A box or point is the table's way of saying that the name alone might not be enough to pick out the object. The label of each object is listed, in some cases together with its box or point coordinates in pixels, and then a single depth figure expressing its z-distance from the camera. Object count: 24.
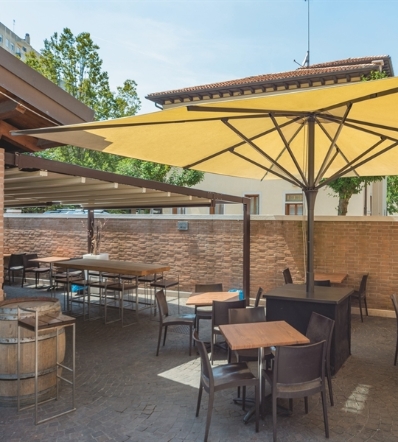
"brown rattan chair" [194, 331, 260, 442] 3.46
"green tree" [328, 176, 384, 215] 10.34
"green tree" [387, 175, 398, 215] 20.59
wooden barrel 4.08
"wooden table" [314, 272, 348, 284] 7.88
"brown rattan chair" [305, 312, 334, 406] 4.03
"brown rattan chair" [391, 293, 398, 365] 5.35
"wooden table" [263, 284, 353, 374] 5.09
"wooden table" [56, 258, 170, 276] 7.78
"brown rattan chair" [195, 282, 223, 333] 7.04
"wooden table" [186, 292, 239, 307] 5.96
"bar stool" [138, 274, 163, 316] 9.19
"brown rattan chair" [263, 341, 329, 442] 3.39
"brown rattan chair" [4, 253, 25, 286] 12.03
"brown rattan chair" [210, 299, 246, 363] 5.44
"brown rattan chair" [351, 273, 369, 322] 7.92
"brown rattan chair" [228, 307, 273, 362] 4.73
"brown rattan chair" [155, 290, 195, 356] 5.91
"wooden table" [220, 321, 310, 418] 3.59
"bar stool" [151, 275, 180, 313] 8.25
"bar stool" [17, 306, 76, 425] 3.81
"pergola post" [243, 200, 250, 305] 9.67
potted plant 11.55
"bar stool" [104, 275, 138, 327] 7.77
